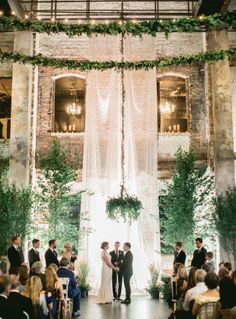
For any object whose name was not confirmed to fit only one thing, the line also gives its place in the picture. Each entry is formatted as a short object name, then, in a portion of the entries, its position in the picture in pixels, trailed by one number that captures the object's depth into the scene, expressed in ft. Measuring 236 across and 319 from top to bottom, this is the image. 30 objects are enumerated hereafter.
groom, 34.83
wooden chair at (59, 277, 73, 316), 25.21
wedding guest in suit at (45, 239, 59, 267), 33.35
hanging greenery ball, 32.01
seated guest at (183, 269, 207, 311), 18.61
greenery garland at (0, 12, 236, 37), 24.38
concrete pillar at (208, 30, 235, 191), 42.14
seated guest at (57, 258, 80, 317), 25.50
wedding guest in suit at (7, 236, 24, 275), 32.73
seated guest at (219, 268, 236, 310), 15.71
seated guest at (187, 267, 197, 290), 20.10
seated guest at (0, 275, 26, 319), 13.43
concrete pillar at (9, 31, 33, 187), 42.65
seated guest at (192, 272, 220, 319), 16.65
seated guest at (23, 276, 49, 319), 18.72
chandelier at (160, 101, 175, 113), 44.34
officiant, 35.96
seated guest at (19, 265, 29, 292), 20.81
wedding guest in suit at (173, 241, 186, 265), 35.01
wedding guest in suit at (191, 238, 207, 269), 34.55
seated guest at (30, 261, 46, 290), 21.01
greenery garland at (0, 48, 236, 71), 27.91
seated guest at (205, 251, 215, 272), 30.22
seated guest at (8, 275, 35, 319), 14.97
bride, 33.71
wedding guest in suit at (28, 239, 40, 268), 33.65
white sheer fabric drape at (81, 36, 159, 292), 41.06
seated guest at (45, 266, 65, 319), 21.04
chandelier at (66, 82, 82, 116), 43.96
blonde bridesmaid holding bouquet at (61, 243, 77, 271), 30.77
